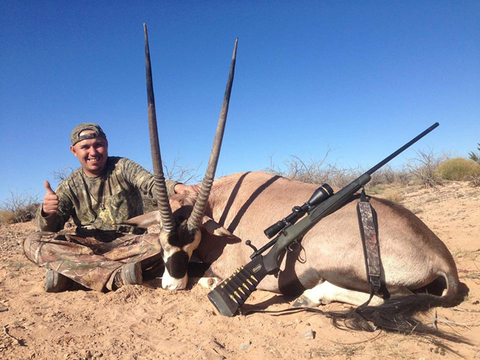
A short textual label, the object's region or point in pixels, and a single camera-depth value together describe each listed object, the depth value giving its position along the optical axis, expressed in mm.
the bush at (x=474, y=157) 12898
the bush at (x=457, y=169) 12766
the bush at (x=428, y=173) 11548
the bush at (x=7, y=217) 11000
